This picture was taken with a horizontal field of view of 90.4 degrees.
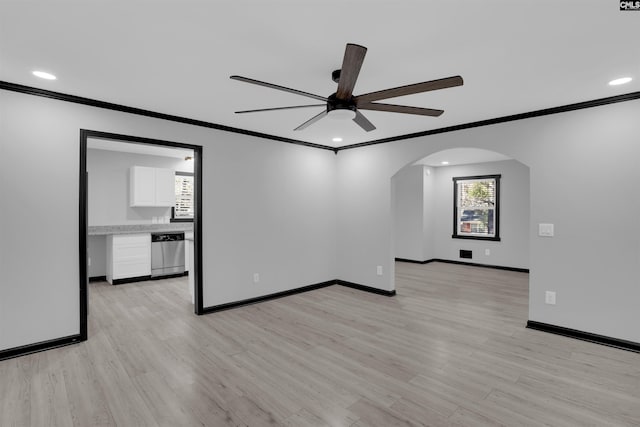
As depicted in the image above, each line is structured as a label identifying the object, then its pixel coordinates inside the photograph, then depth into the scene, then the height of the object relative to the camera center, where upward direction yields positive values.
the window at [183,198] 6.94 +0.32
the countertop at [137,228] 5.46 -0.30
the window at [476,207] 7.23 +0.16
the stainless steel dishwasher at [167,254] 6.00 -0.81
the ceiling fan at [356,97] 1.78 +0.83
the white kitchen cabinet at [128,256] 5.58 -0.80
